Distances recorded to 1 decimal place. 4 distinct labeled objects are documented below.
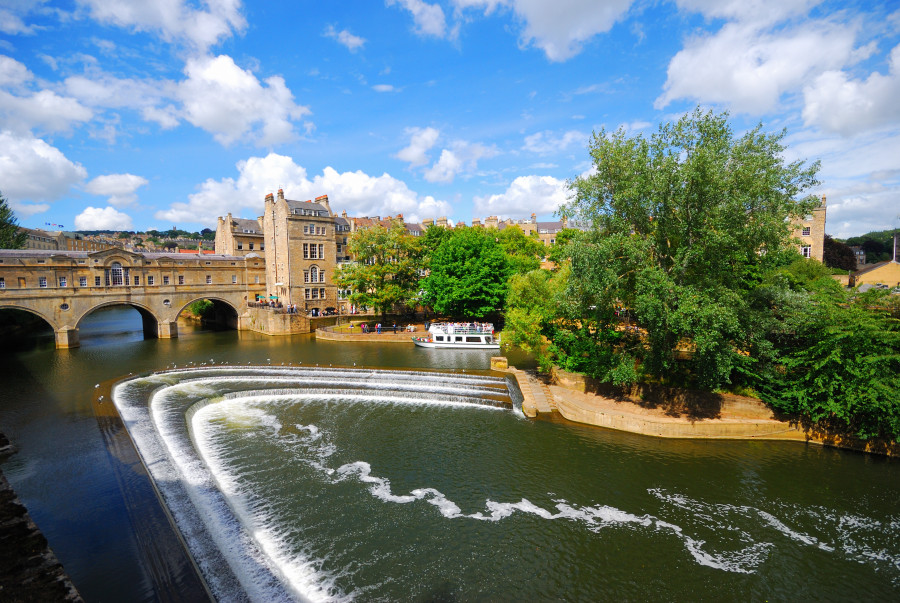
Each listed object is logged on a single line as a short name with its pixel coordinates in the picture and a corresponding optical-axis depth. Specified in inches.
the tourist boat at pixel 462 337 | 1749.5
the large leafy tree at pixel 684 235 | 781.9
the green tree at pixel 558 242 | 1937.7
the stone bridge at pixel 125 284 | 1710.1
